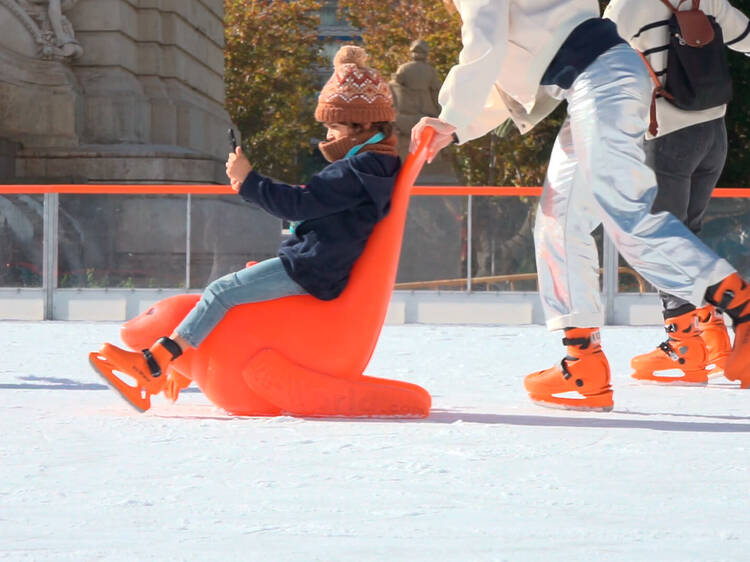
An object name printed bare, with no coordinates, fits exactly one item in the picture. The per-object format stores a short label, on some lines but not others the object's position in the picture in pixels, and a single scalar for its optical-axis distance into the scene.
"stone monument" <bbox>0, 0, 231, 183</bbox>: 25.88
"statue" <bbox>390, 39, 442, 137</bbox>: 29.24
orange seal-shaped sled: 6.35
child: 6.27
